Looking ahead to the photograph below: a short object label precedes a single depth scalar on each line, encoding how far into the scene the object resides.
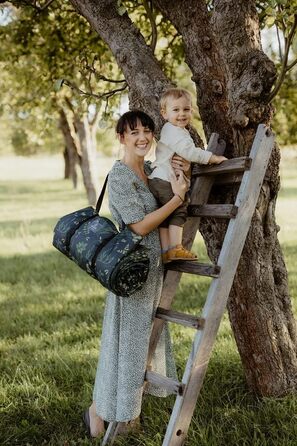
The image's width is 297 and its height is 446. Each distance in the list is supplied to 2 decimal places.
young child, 3.52
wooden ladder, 3.30
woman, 3.50
